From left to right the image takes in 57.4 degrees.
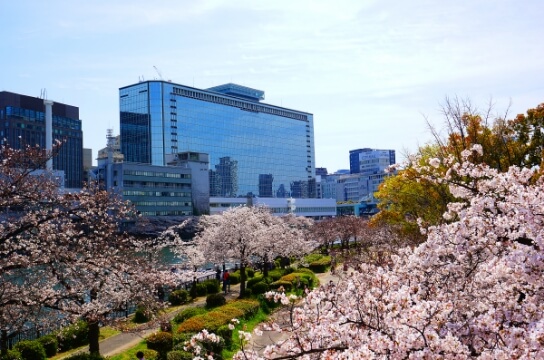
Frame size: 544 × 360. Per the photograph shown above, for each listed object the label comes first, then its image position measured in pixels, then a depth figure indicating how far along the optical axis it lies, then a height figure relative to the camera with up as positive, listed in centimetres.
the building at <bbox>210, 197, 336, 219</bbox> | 11237 -345
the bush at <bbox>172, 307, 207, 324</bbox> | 2050 -510
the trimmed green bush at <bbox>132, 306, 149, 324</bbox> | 2159 -543
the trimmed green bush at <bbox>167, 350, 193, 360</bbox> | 1353 -445
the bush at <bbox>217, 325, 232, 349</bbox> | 1654 -478
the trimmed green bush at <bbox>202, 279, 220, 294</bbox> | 2975 -565
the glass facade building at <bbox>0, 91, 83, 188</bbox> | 12481 +1930
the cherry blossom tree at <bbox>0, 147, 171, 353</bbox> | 1031 -118
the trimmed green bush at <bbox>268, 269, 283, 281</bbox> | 3189 -556
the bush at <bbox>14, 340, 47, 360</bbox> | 1555 -481
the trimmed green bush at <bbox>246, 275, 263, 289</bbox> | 2983 -543
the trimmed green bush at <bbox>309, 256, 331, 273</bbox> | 3922 -605
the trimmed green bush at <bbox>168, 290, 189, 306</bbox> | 2648 -559
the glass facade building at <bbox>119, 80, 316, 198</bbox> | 12025 +1577
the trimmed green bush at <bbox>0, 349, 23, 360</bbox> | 1385 -453
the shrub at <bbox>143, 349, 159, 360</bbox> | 1438 -469
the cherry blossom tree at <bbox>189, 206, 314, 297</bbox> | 3023 -311
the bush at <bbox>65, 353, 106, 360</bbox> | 1427 -466
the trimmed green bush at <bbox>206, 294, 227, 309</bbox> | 2384 -520
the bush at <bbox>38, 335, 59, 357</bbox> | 1686 -507
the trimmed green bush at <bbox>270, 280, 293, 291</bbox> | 2694 -509
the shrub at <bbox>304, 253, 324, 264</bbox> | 4369 -629
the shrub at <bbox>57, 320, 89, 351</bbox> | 1804 -525
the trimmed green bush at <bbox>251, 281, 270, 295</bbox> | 2792 -543
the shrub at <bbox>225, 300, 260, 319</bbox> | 2152 -510
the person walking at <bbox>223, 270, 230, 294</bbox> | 2973 -533
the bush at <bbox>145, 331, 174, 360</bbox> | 1499 -452
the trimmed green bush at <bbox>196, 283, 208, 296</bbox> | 2911 -567
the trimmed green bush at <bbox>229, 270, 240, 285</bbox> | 3379 -588
